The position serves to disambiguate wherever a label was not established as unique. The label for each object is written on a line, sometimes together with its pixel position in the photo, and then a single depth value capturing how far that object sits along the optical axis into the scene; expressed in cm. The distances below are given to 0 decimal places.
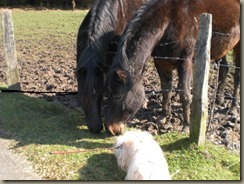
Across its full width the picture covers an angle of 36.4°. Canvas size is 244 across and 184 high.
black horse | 497
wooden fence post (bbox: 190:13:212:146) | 405
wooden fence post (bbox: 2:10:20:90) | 699
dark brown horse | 471
